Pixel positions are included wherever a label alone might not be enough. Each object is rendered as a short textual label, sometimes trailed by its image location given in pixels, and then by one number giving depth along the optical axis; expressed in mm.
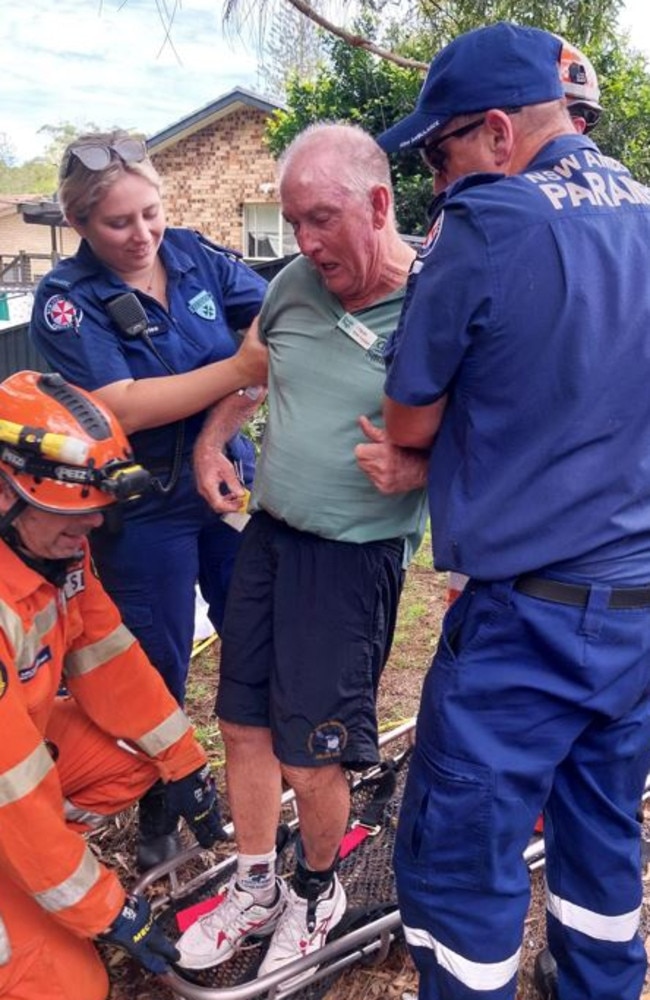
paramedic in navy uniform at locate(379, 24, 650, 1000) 1790
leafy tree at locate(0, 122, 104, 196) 79688
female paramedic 2670
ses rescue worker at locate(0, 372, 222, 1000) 2170
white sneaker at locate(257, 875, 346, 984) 2547
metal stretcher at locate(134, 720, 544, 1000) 2477
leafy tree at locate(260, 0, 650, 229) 12070
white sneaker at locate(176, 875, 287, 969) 2586
